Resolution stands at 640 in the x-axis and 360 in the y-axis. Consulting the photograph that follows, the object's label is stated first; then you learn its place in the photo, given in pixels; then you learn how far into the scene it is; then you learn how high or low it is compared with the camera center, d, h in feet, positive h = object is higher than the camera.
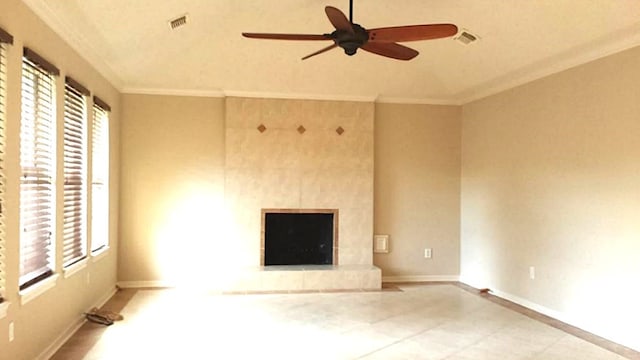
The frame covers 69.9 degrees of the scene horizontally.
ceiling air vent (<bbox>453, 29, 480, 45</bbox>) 14.58 +4.79
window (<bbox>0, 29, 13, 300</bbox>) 8.44 +0.73
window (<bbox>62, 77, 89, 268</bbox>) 12.34 +0.22
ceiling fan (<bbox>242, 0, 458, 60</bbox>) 9.54 +3.28
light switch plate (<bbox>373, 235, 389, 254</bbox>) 20.25 -2.67
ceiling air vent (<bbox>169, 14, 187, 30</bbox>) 13.51 +4.79
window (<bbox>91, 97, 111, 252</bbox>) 15.26 +0.14
